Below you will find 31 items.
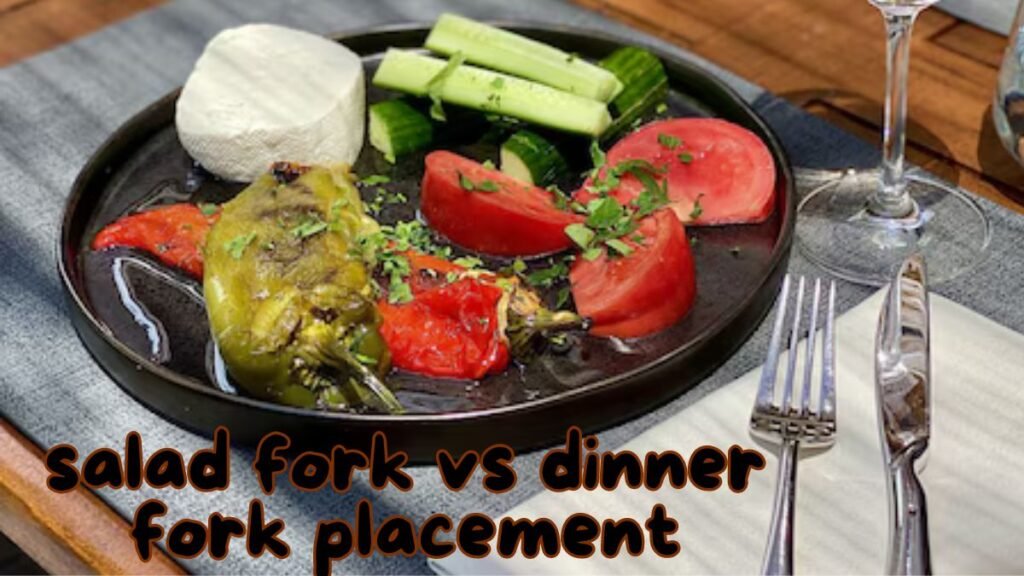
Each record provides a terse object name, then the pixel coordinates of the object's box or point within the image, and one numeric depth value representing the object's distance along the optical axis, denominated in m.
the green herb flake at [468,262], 1.27
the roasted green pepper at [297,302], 1.13
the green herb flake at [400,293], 1.21
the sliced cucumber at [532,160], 1.39
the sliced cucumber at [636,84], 1.47
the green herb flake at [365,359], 1.13
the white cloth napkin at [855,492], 1.00
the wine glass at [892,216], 1.33
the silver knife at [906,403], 0.97
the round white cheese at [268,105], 1.40
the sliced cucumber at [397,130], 1.45
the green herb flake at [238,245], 1.22
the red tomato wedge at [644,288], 1.19
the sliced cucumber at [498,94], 1.43
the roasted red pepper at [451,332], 1.16
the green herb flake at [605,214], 1.26
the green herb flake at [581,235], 1.25
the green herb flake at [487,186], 1.31
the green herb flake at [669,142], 1.37
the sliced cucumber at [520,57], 1.47
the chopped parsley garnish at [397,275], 1.22
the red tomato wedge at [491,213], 1.29
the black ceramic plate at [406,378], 1.11
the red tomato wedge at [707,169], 1.33
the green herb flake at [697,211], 1.33
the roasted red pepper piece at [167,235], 1.30
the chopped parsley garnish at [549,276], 1.26
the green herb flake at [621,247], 1.22
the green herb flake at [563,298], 1.23
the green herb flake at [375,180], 1.42
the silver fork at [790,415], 1.01
